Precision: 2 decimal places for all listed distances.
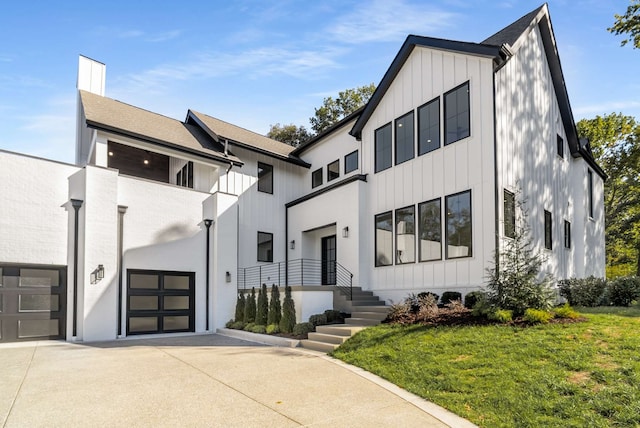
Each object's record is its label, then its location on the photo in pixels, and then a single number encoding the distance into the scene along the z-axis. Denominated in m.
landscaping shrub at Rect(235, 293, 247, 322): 14.33
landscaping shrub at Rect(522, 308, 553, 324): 8.07
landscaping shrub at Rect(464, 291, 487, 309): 10.20
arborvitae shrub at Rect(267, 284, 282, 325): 12.67
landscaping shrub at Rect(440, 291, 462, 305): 11.02
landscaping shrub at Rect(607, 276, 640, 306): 11.03
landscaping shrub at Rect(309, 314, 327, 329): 11.68
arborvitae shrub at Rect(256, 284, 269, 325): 13.18
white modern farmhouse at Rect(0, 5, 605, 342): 11.54
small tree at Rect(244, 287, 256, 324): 13.77
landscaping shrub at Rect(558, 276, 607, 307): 11.48
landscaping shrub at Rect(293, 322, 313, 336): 11.35
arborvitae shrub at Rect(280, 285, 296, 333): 12.02
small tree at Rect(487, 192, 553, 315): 8.73
